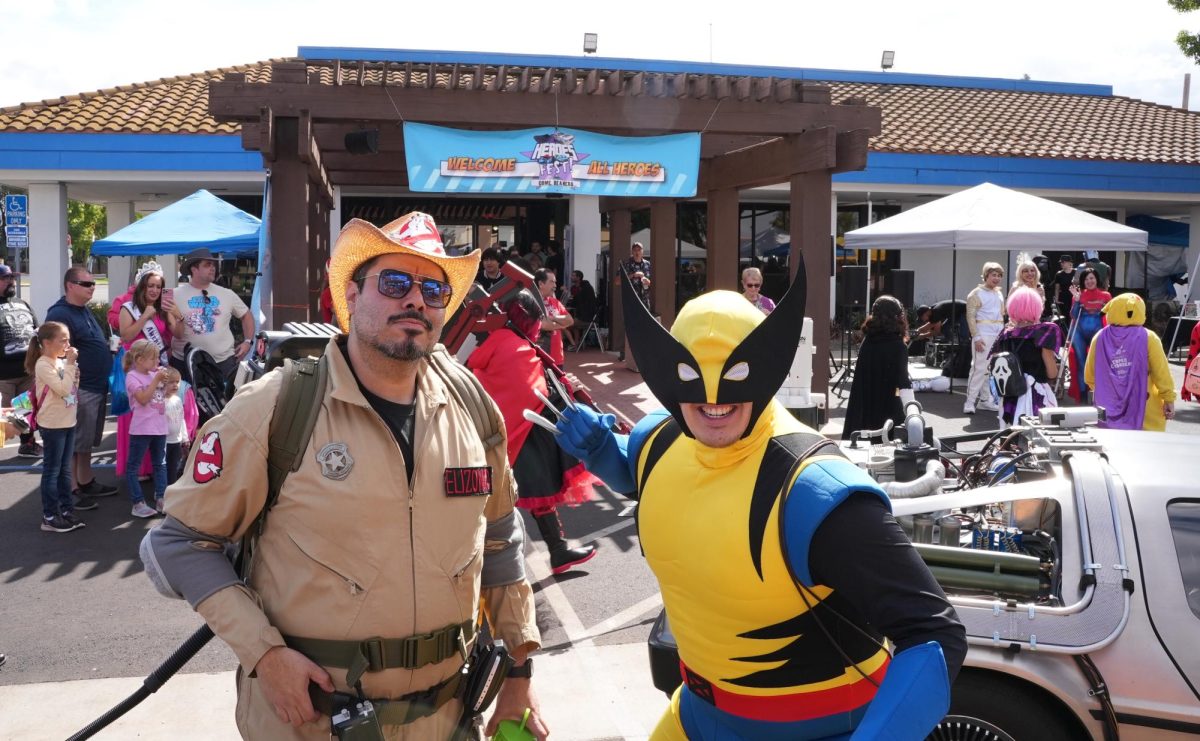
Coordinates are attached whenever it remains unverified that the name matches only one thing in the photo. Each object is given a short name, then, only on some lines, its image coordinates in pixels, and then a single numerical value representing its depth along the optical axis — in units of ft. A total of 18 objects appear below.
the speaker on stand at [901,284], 46.14
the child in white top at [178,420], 25.62
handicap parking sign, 52.42
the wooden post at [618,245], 57.57
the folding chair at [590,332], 62.28
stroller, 28.66
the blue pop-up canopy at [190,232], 38.75
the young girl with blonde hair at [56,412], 23.53
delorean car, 10.77
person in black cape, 23.97
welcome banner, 32.45
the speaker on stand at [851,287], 38.83
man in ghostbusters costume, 7.55
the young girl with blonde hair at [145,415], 25.00
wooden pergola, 30.40
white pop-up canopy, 42.32
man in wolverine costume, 6.81
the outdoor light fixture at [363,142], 34.88
